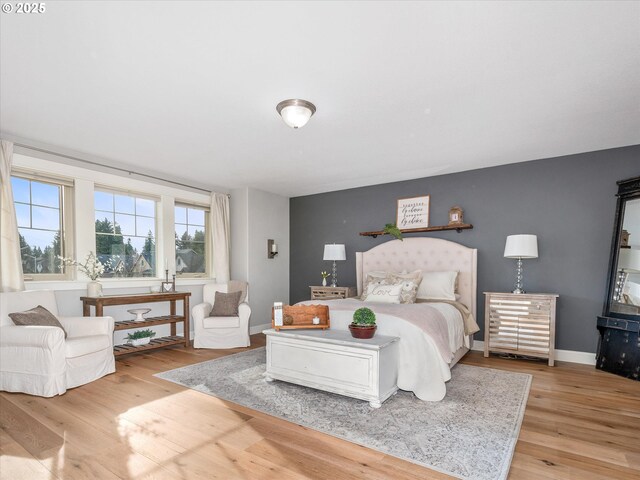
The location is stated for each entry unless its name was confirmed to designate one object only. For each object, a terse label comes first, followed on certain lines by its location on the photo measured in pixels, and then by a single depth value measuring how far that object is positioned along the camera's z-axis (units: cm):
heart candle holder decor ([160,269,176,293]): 498
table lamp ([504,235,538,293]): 416
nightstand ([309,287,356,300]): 559
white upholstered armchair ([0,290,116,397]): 309
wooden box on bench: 352
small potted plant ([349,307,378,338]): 303
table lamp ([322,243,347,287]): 570
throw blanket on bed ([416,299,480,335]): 427
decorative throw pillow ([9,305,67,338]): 326
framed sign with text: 532
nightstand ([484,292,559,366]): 405
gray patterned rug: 214
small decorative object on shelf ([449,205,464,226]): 496
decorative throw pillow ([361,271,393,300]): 465
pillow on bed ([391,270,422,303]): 428
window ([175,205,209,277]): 556
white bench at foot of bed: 286
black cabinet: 358
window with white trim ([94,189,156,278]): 461
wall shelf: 490
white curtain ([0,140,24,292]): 353
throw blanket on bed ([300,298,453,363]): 314
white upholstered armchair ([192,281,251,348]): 482
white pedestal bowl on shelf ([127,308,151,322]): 448
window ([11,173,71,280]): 392
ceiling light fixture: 283
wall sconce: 638
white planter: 444
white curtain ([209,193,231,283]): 576
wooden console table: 408
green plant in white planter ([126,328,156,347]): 445
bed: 306
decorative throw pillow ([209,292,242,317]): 505
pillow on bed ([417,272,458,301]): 457
